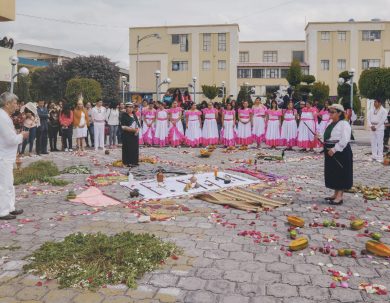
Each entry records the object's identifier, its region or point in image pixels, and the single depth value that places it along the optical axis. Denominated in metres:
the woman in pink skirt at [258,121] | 18.02
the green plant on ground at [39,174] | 10.48
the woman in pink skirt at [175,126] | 18.47
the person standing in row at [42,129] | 16.00
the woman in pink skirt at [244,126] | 18.08
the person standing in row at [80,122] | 17.03
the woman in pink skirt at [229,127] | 18.33
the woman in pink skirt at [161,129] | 18.56
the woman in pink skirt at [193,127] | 18.49
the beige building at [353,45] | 58.97
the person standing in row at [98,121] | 16.70
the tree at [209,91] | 47.70
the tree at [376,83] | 22.30
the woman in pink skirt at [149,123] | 18.69
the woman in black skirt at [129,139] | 12.77
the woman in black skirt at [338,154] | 8.30
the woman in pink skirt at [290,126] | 17.36
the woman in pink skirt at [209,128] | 18.59
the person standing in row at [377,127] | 14.09
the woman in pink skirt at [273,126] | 17.61
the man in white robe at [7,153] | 7.31
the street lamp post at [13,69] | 21.02
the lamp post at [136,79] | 60.81
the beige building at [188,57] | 60.12
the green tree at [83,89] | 40.31
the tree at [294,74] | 38.45
